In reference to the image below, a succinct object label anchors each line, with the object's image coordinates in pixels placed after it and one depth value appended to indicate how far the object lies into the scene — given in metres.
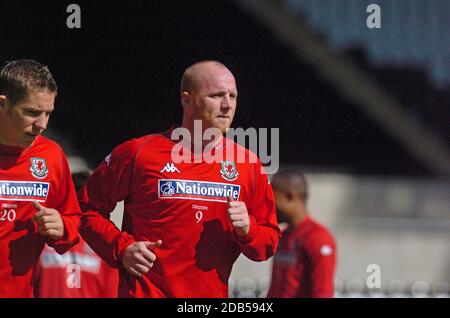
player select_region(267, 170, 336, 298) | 11.39
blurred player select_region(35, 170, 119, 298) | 11.14
